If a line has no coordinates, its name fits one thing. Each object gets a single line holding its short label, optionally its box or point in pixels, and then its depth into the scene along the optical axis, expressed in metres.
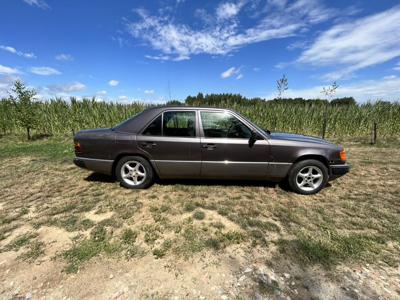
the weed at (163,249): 2.89
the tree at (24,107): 12.05
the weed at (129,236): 3.15
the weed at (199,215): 3.75
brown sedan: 4.57
